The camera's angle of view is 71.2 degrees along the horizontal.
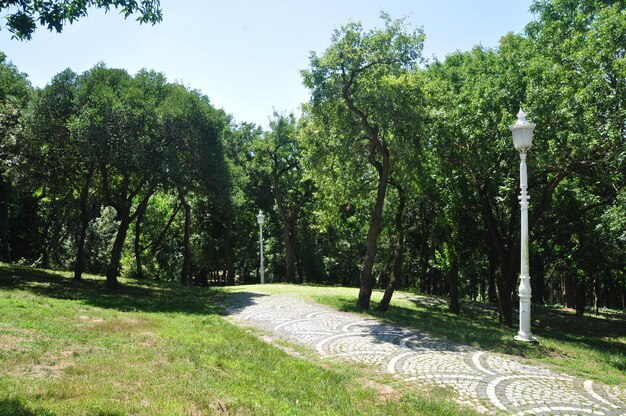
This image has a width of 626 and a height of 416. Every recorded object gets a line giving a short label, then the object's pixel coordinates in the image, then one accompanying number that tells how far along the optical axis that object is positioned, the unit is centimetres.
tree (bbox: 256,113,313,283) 3141
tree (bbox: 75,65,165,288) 1687
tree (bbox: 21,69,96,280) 1788
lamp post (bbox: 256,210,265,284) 2861
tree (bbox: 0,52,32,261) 1942
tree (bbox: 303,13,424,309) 1478
